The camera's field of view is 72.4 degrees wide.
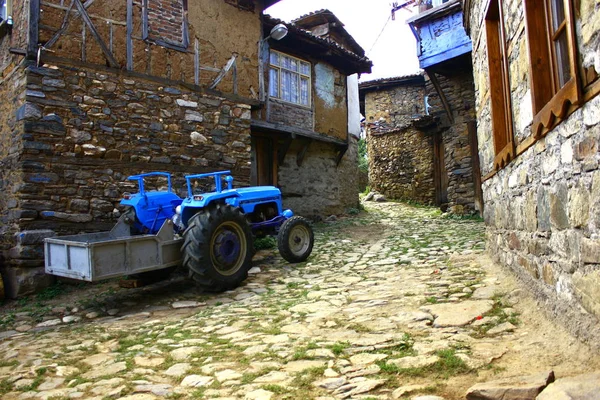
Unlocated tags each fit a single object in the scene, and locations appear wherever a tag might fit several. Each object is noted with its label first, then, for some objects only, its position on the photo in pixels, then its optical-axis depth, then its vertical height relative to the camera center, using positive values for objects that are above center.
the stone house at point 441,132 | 10.55 +2.62
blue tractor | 4.68 +0.00
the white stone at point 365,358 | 2.39 -0.83
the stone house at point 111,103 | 5.85 +2.20
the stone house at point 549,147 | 1.90 +0.37
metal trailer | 4.10 -0.25
